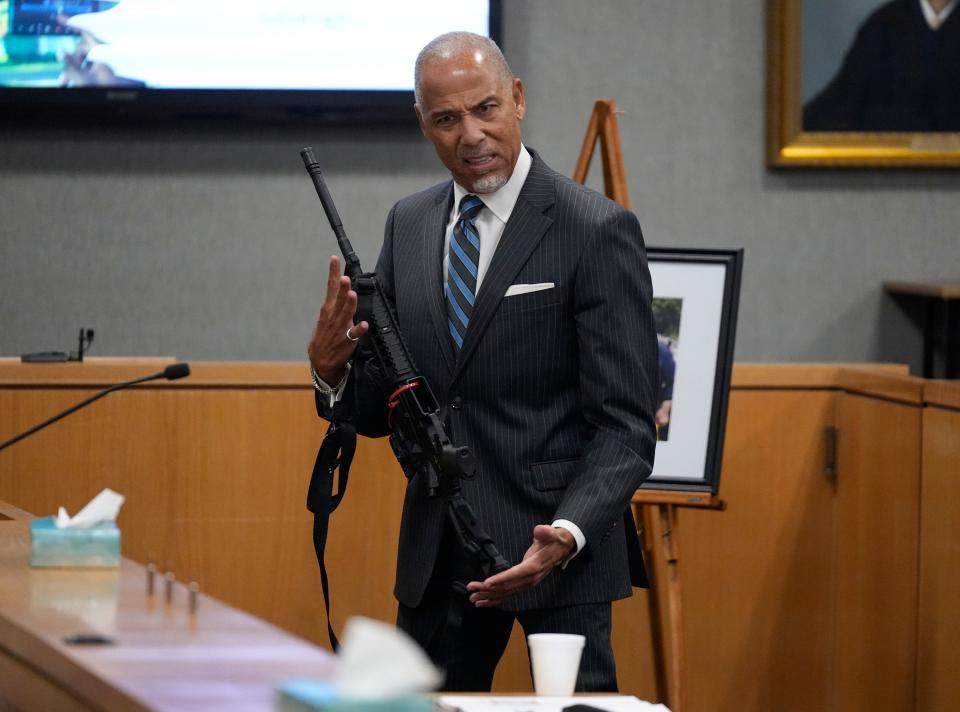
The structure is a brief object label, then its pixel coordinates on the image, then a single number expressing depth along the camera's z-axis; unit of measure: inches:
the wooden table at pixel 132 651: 206.0
